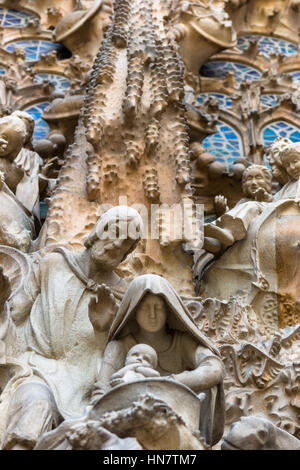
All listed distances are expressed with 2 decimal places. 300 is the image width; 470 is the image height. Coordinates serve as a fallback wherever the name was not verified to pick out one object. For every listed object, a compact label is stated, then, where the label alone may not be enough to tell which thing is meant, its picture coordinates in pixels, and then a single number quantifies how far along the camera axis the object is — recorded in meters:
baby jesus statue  4.80
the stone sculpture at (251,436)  4.68
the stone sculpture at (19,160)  8.00
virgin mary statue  5.29
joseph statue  5.75
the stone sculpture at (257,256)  7.56
